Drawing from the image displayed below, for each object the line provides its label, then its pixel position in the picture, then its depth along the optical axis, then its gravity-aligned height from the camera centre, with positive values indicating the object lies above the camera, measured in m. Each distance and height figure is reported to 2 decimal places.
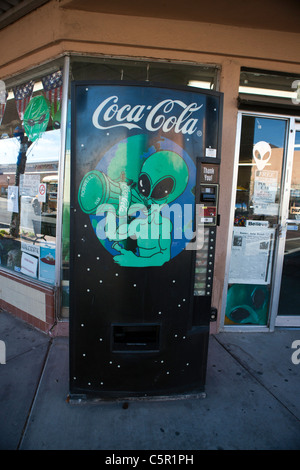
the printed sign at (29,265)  3.59 -0.83
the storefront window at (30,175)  3.33 +0.36
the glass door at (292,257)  3.55 -0.56
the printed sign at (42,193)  3.43 +0.13
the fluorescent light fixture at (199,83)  3.28 +1.53
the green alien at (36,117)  3.40 +1.10
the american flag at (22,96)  3.56 +1.41
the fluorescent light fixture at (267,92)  3.31 +1.49
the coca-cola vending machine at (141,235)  1.94 -0.20
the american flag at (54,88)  3.19 +1.37
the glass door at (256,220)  3.35 -0.07
